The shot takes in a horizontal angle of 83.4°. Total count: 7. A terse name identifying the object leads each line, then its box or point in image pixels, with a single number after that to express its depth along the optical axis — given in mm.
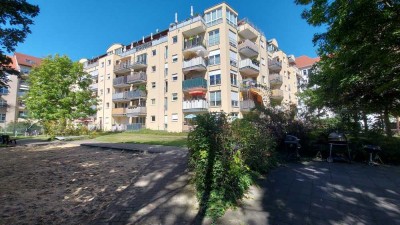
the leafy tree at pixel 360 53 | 6863
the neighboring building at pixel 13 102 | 51406
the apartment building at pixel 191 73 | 30391
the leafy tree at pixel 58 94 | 27188
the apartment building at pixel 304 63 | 60781
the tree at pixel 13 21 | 10438
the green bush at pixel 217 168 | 4438
